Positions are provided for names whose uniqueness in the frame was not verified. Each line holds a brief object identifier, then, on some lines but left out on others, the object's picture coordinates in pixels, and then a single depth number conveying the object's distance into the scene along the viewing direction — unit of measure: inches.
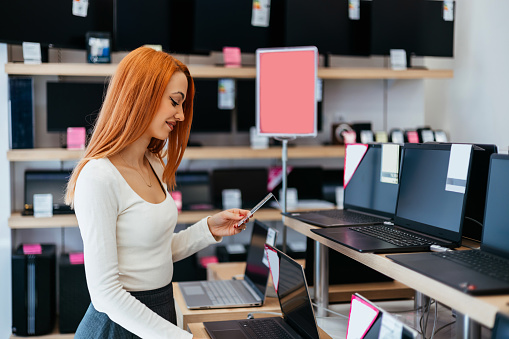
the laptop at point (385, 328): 41.9
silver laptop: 81.9
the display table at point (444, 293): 37.9
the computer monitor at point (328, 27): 146.5
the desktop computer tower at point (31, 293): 132.5
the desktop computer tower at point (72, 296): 133.6
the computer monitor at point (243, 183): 149.2
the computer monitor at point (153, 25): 137.3
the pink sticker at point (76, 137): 137.2
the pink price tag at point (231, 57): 143.7
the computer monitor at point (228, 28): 141.6
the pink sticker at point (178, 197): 142.6
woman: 57.9
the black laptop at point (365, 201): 75.4
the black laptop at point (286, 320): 61.4
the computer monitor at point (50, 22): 128.6
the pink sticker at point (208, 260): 147.4
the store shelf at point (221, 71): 132.7
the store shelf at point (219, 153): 134.4
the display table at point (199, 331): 65.0
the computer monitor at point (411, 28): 152.3
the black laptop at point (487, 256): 43.1
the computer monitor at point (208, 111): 146.6
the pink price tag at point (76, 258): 135.8
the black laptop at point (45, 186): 137.4
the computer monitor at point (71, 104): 138.1
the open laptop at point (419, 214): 57.0
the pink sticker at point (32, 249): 136.2
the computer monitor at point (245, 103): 150.6
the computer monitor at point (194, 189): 145.5
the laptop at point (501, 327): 36.8
